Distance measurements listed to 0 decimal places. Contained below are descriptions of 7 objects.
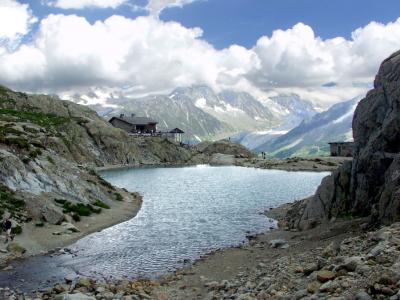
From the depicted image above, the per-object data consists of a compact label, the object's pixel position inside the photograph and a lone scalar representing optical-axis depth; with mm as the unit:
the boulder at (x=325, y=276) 24672
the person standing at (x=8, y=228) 48562
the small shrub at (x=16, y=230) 50656
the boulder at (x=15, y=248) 46188
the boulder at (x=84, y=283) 35700
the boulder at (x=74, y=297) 30641
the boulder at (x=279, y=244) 46419
